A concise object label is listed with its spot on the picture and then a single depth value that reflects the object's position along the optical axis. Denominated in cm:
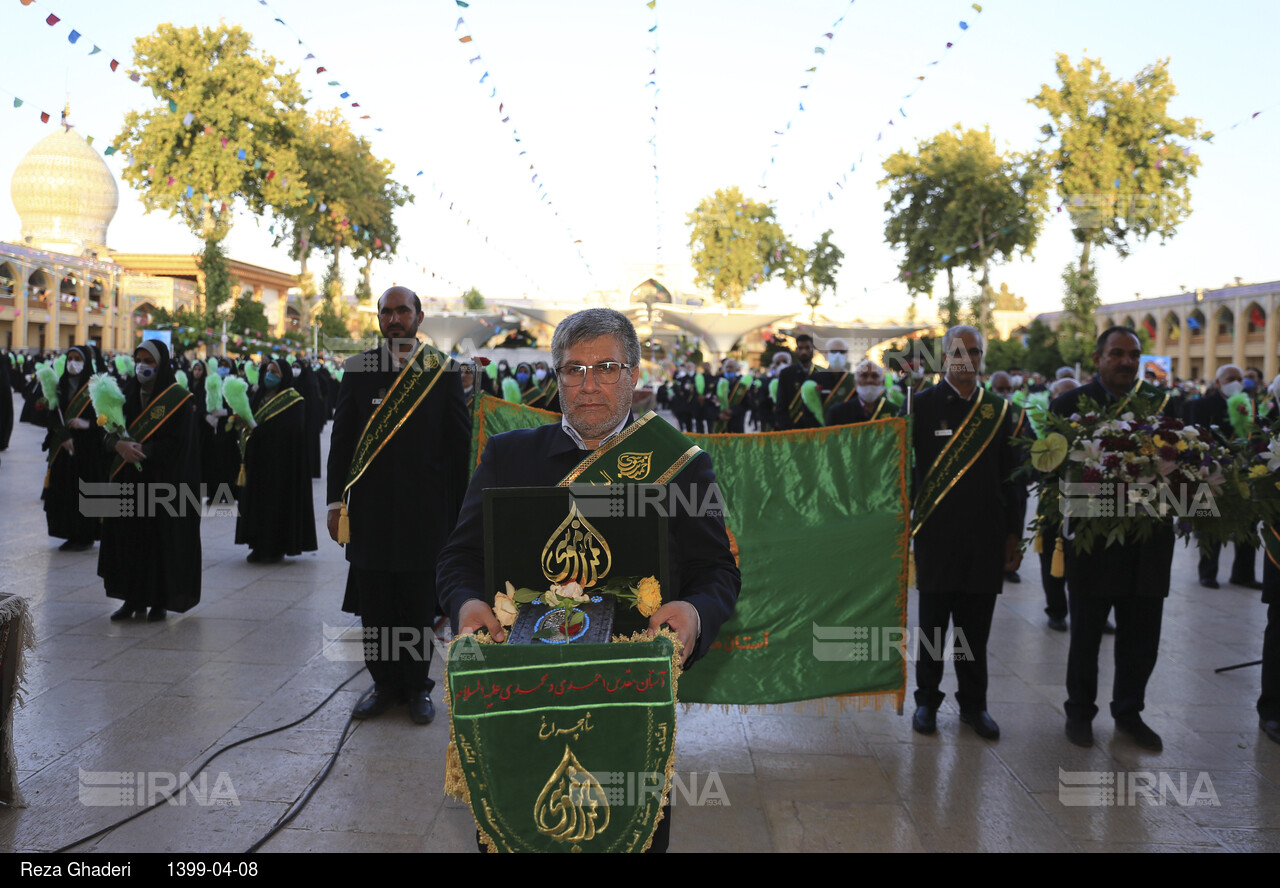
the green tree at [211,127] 3541
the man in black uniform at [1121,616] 448
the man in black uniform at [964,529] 463
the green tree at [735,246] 5100
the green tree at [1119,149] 3058
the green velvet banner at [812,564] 460
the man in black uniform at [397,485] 463
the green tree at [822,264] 5003
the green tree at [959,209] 3747
